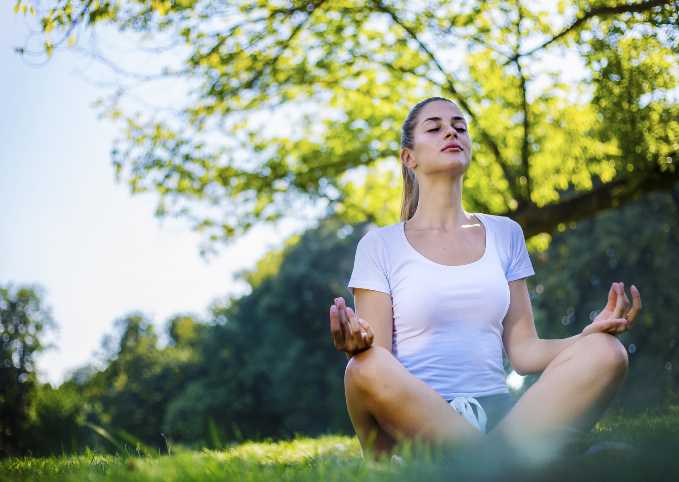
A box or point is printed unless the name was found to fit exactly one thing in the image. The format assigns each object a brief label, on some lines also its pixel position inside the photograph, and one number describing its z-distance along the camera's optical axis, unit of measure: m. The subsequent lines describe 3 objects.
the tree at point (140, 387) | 35.03
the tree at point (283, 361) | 29.25
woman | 2.83
